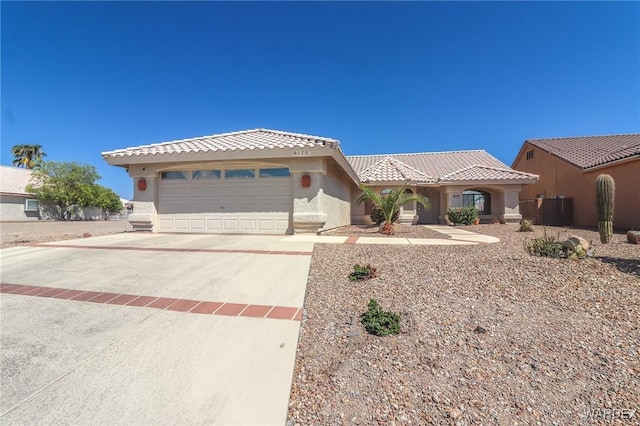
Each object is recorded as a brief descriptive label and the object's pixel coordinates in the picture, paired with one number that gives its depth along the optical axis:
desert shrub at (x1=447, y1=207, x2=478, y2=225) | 16.58
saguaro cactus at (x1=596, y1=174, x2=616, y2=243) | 7.52
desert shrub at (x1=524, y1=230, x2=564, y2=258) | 5.64
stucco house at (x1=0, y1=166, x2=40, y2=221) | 26.98
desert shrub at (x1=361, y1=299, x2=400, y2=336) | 2.98
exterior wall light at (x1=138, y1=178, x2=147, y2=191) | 10.84
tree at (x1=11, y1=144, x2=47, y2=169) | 43.49
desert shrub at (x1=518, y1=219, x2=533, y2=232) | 11.95
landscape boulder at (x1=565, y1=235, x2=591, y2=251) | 5.65
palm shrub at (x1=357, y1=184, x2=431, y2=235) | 10.55
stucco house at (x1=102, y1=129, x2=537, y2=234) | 9.80
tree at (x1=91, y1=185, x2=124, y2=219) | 35.25
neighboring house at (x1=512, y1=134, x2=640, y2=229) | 12.74
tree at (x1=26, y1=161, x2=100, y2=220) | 30.44
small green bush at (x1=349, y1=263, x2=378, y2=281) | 4.57
